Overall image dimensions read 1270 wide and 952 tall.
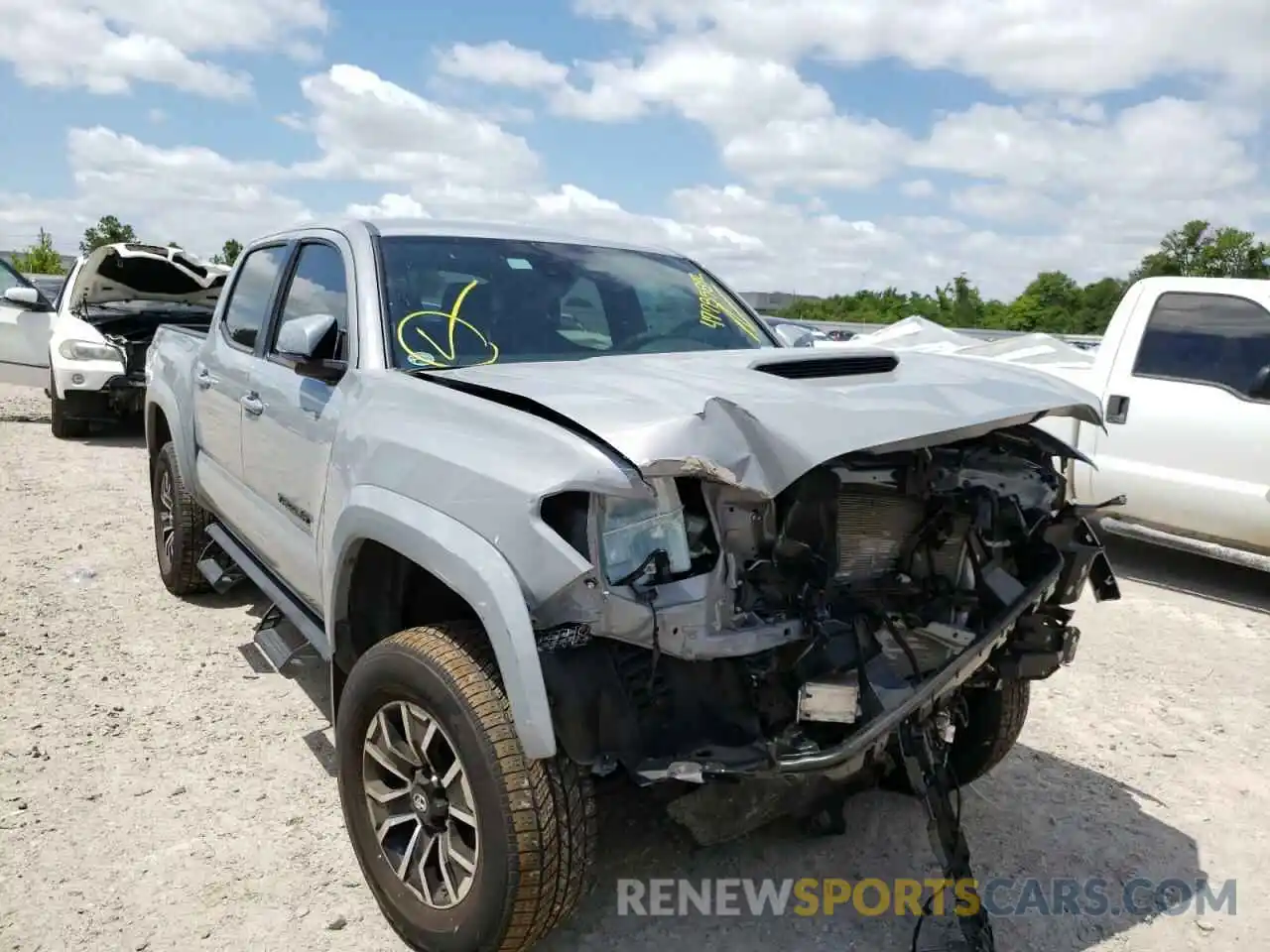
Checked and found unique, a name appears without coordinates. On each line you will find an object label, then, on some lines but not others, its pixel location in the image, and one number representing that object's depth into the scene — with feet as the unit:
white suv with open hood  32.81
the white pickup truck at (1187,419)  19.92
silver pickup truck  7.44
